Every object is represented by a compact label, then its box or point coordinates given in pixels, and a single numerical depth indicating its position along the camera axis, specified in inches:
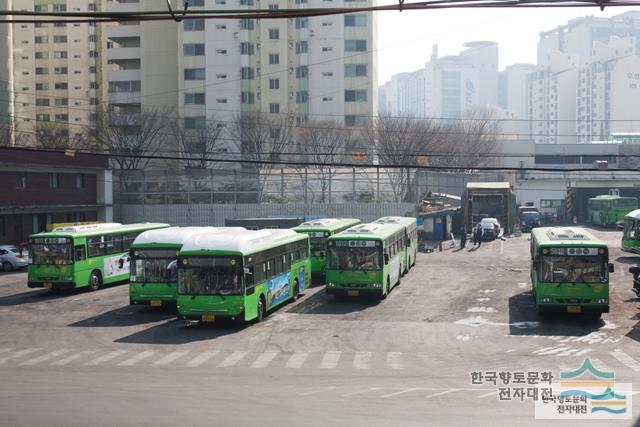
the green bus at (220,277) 925.2
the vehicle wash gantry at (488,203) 2316.7
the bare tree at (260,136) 2883.9
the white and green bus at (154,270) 1072.2
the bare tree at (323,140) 2844.5
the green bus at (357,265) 1135.6
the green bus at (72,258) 1278.3
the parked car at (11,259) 1708.9
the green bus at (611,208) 2623.0
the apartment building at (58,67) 4282.0
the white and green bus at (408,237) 1471.5
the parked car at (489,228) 2228.1
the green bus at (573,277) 959.6
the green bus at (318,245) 1396.4
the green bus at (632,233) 1737.2
